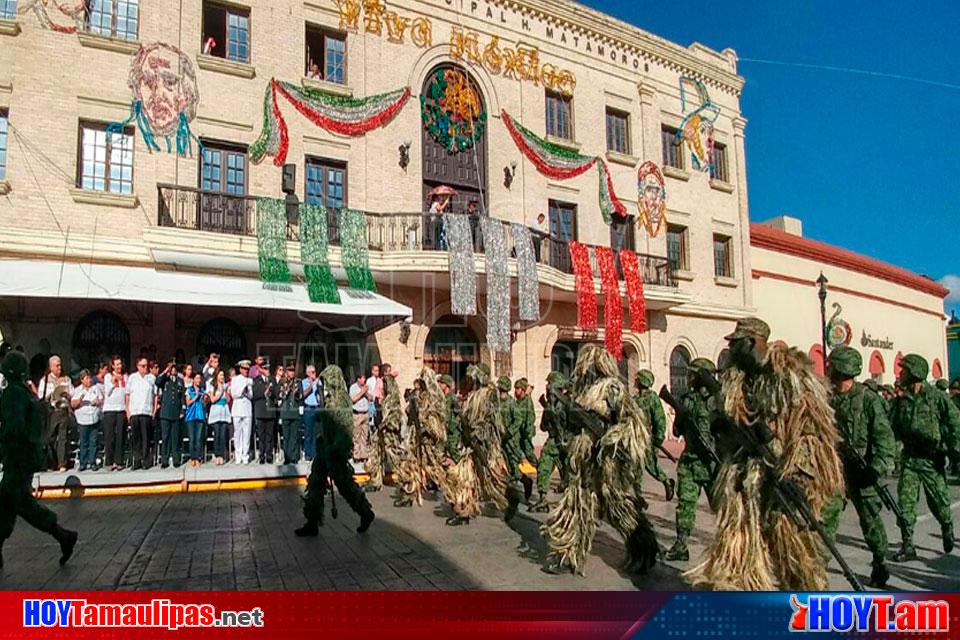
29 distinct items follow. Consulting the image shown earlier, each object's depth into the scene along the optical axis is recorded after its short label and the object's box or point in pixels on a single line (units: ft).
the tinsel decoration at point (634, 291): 58.95
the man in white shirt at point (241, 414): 34.81
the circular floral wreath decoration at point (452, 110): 53.83
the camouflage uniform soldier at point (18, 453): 18.33
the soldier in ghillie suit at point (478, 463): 25.18
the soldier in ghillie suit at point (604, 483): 17.76
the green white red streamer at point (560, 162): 57.36
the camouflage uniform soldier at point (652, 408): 27.78
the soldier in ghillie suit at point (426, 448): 29.40
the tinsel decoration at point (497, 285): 47.39
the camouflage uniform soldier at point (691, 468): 19.95
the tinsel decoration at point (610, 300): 57.21
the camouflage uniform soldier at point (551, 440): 23.84
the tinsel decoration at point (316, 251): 42.24
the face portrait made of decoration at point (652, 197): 65.00
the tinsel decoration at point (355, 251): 44.70
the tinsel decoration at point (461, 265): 45.52
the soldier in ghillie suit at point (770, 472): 14.21
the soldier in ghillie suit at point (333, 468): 22.56
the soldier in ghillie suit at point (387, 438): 33.35
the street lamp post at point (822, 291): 57.96
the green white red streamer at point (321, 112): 46.42
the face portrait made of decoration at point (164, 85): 42.73
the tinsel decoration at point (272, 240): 42.22
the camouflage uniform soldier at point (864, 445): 17.44
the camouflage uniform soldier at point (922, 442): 21.36
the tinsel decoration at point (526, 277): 48.88
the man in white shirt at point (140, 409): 32.83
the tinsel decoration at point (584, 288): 55.01
